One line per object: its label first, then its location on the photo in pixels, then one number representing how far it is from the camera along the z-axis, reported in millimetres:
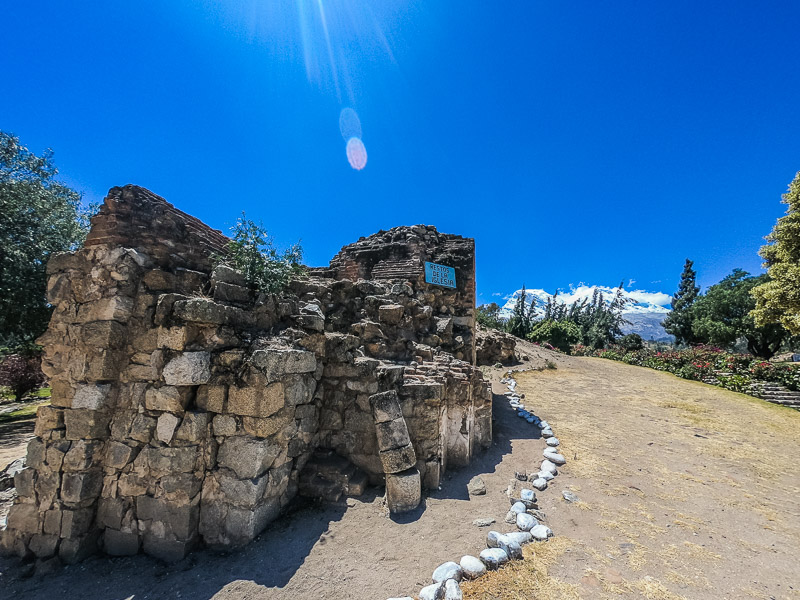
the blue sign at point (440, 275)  8922
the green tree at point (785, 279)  11617
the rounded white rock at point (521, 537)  3762
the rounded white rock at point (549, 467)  5780
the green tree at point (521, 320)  33531
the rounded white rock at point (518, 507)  4418
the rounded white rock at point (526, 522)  4055
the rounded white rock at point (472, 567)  3273
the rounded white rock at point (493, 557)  3389
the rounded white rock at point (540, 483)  5211
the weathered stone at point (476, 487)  5055
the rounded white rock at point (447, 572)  3217
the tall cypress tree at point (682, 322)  31984
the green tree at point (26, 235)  9141
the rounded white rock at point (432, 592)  2979
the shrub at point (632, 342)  30259
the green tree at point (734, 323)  24969
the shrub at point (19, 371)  14383
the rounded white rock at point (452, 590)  2959
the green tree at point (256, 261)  4867
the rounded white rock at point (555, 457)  6230
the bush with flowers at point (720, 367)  13672
